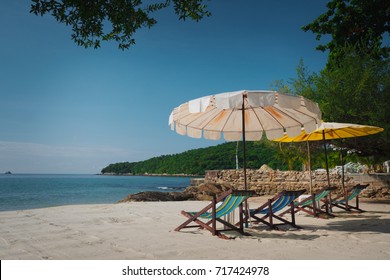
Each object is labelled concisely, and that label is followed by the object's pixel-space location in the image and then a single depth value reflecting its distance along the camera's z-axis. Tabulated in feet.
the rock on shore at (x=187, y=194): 43.96
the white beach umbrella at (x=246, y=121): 20.09
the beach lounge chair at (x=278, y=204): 18.67
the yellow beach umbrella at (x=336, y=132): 24.29
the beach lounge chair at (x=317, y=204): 23.25
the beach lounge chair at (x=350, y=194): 26.32
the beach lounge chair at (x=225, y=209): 16.26
